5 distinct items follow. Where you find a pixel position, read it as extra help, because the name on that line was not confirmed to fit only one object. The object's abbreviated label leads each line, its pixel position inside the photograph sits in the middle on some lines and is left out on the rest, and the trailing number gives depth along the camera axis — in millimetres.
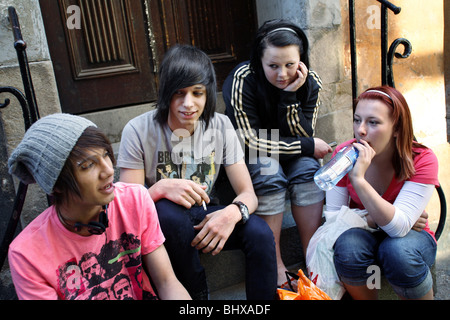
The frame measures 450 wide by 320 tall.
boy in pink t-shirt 1404
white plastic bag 1979
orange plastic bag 1705
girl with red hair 1863
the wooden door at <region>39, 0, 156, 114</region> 2781
